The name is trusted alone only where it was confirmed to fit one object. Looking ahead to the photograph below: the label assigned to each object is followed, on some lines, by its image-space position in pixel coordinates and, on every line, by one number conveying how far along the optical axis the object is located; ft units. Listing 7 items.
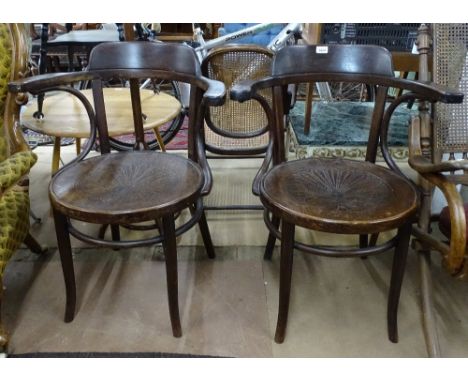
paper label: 4.58
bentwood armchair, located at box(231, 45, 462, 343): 3.45
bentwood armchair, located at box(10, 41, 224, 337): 3.61
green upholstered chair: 4.37
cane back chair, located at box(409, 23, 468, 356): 4.28
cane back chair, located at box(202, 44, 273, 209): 6.15
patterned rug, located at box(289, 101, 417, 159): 7.23
